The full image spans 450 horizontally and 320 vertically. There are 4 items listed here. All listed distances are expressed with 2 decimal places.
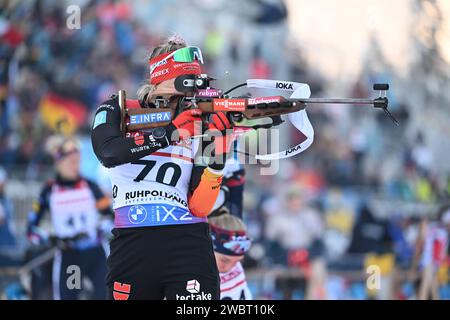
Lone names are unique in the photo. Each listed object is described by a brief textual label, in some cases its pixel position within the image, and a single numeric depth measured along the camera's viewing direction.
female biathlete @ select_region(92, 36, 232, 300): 10.10
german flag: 28.66
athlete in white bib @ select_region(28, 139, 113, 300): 19.64
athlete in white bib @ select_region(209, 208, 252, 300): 13.96
